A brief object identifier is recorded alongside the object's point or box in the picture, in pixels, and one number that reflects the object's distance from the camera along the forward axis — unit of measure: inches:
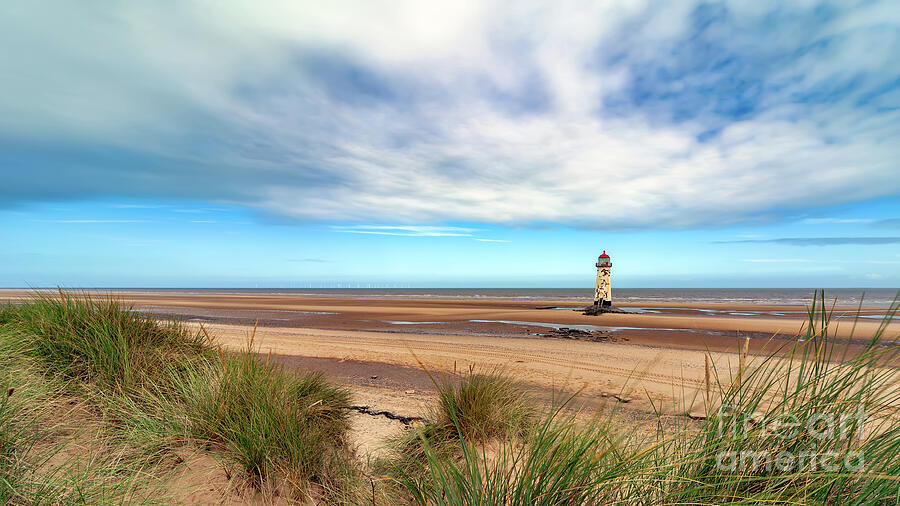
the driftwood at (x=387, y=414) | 230.3
